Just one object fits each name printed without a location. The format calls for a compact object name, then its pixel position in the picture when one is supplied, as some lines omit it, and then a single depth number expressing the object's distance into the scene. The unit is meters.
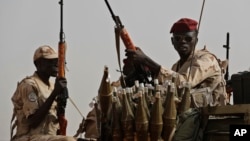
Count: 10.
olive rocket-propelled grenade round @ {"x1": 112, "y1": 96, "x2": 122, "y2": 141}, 8.63
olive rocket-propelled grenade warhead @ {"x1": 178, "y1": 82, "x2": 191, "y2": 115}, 8.79
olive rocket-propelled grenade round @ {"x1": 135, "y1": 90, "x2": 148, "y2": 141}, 8.24
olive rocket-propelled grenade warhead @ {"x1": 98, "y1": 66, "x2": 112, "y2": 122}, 9.14
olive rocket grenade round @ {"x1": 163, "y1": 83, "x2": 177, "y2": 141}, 8.34
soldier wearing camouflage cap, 12.70
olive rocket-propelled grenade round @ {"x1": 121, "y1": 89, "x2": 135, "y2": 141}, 8.43
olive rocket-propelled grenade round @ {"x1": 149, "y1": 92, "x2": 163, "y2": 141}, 8.25
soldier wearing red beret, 9.79
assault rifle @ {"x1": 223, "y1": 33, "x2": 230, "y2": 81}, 21.08
